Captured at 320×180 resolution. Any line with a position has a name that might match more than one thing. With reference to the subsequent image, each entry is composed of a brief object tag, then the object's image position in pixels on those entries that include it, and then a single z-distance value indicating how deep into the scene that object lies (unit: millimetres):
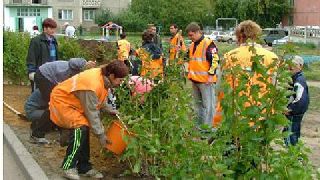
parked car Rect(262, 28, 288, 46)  52344
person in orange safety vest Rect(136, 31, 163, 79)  6563
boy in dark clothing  6992
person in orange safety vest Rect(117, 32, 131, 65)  12117
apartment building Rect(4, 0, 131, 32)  74812
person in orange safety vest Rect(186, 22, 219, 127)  8664
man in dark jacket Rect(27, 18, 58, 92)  9391
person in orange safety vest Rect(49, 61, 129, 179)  6043
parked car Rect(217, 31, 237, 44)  52156
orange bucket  6277
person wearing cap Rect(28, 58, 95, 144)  7934
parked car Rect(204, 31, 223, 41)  54925
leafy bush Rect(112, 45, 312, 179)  4031
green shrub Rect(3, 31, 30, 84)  14758
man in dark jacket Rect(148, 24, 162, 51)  11302
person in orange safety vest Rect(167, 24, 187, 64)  7159
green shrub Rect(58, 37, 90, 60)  15023
